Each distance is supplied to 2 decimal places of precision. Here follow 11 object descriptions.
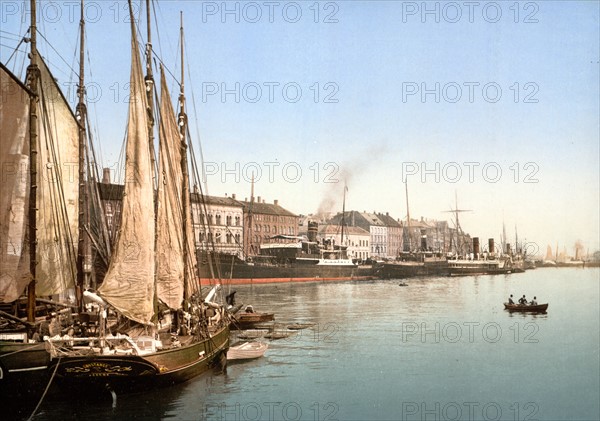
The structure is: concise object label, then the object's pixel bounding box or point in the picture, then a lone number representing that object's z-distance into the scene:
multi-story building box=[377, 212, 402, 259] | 167.93
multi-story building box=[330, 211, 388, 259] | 158.38
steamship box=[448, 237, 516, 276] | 132.12
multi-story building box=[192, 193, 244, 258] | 116.44
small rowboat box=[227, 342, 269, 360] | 33.06
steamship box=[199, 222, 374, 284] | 95.25
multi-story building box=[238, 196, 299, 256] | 121.75
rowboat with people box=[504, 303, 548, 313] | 55.97
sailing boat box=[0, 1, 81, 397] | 22.00
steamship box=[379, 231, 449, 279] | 123.88
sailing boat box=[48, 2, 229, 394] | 22.59
